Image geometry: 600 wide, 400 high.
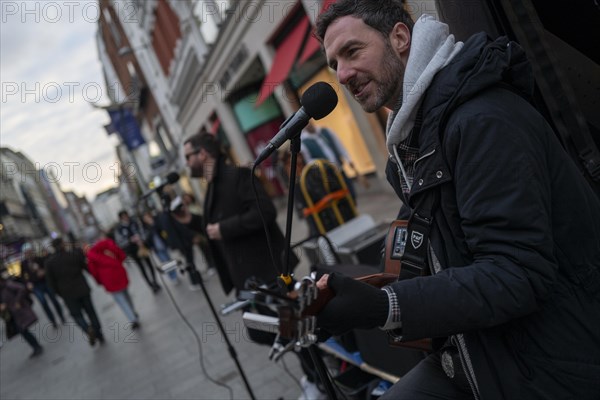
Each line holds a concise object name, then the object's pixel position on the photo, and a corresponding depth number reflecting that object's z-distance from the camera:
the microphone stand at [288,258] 1.61
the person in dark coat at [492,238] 1.29
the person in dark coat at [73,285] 8.35
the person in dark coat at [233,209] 3.92
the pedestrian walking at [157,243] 11.70
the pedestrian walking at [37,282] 11.66
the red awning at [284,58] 9.77
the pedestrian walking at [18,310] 9.25
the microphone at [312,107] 1.67
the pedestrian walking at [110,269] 8.36
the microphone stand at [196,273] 3.52
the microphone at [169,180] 4.09
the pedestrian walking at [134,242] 11.75
